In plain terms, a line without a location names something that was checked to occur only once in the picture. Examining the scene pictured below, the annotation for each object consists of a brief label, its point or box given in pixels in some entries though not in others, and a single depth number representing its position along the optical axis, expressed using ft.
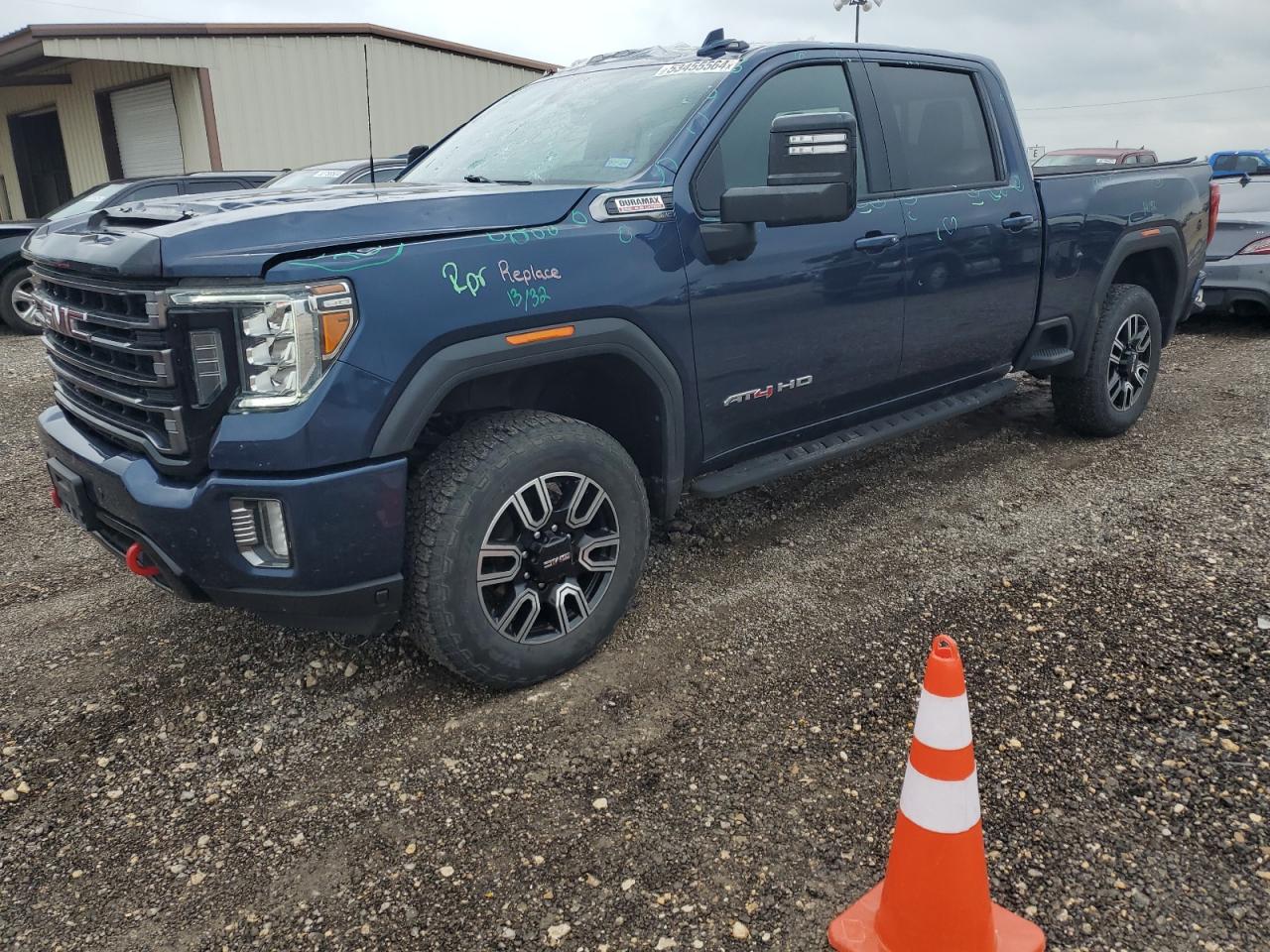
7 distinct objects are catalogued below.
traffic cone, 6.31
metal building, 46.14
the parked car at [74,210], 31.65
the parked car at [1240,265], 26.76
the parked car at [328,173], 23.56
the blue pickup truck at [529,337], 8.25
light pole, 84.89
